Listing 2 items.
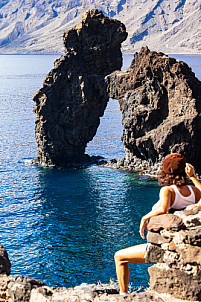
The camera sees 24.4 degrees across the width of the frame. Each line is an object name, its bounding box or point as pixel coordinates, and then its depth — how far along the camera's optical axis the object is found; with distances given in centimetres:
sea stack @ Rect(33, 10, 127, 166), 8144
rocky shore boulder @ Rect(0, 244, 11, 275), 1572
